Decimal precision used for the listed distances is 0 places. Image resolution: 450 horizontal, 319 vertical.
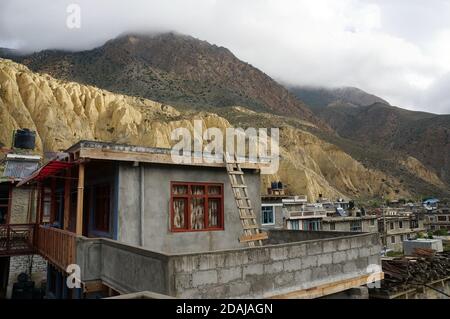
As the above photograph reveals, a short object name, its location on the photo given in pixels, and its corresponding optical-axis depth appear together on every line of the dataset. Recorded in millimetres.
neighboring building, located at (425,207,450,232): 76438
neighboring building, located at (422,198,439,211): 93912
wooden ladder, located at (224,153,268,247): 12969
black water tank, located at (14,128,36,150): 31281
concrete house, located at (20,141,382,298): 8320
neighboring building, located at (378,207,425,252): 56281
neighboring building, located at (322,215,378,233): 46538
